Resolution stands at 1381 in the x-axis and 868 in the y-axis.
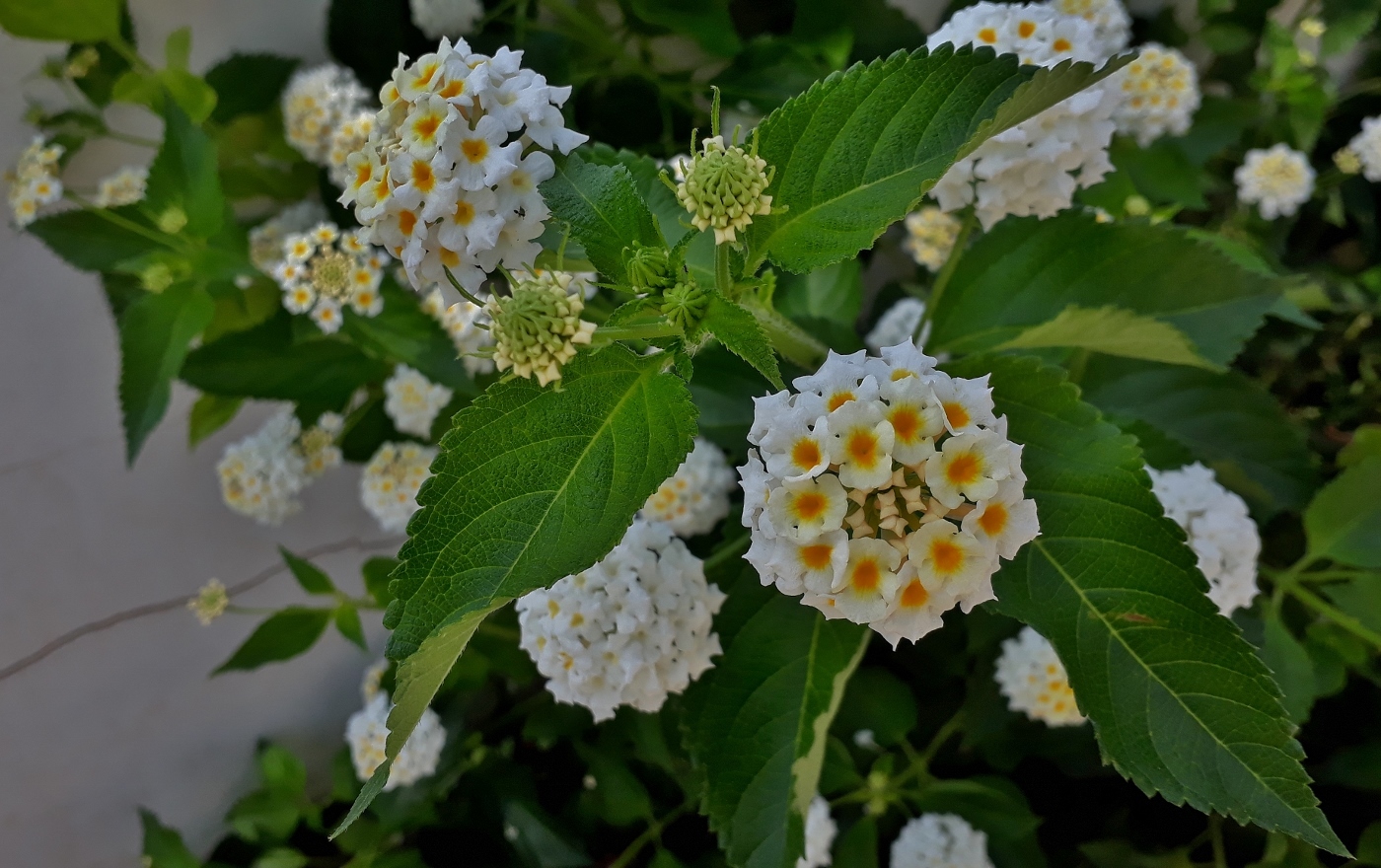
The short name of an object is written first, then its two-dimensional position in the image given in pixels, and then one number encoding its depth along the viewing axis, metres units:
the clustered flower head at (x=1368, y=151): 0.37
